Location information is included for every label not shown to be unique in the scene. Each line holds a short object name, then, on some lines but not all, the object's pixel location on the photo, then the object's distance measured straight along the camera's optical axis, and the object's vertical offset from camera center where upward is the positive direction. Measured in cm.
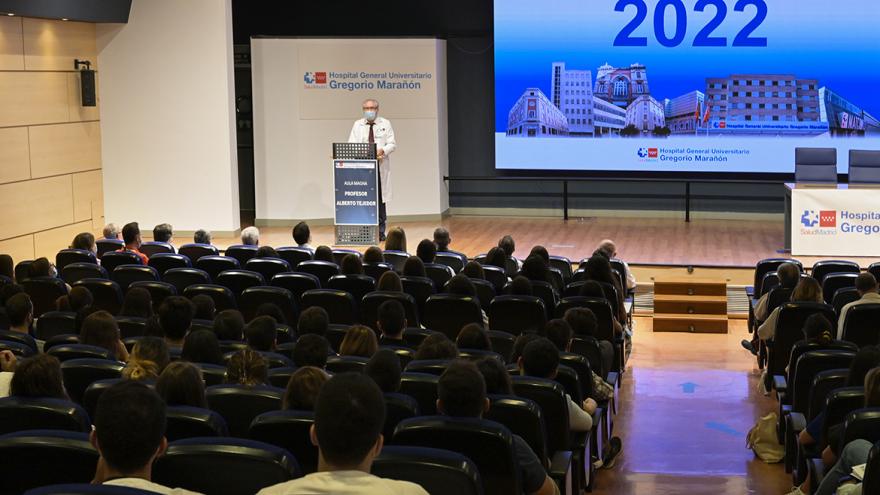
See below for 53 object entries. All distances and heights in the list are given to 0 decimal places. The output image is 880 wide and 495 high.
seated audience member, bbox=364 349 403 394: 406 -75
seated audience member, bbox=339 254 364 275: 790 -75
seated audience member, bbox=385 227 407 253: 970 -71
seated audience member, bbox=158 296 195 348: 576 -80
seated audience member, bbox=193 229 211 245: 988 -67
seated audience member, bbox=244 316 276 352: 538 -82
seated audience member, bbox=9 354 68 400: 390 -74
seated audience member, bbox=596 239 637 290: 916 -79
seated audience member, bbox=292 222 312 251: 973 -65
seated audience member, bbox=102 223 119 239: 1025 -63
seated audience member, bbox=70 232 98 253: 927 -65
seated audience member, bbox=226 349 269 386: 443 -81
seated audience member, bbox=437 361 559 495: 361 -75
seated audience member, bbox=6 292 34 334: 617 -80
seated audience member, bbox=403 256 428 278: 797 -77
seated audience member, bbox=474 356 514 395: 429 -83
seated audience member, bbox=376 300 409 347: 596 -87
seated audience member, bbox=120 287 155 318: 646 -81
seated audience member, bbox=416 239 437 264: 892 -73
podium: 1229 -37
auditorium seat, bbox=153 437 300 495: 307 -83
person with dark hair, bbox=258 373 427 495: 258 -63
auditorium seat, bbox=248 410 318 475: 359 -86
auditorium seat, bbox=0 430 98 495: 328 -85
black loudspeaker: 1330 +88
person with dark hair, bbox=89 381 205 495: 278 -66
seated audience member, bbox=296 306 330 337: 573 -82
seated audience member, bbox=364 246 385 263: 870 -75
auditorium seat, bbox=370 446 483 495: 304 -84
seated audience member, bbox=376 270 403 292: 723 -79
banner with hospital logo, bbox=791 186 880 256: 1156 -73
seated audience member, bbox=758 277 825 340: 724 -90
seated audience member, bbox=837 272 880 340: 698 -89
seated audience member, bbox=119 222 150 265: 939 -64
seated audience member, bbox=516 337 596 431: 489 -88
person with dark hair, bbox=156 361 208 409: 384 -76
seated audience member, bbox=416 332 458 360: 500 -84
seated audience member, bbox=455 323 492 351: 547 -87
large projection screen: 1411 +88
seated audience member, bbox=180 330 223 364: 496 -82
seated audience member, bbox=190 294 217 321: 641 -82
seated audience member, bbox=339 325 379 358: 528 -85
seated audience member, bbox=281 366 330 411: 384 -78
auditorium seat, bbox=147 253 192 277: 858 -76
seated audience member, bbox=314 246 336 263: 886 -74
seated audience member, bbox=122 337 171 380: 449 -80
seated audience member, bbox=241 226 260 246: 986 -68
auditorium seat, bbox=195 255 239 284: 852 -78
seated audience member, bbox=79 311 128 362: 537 -80
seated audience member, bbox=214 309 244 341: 563 -81
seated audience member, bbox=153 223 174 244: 995 -64
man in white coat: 1299 +25
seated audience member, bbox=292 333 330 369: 483 -81
